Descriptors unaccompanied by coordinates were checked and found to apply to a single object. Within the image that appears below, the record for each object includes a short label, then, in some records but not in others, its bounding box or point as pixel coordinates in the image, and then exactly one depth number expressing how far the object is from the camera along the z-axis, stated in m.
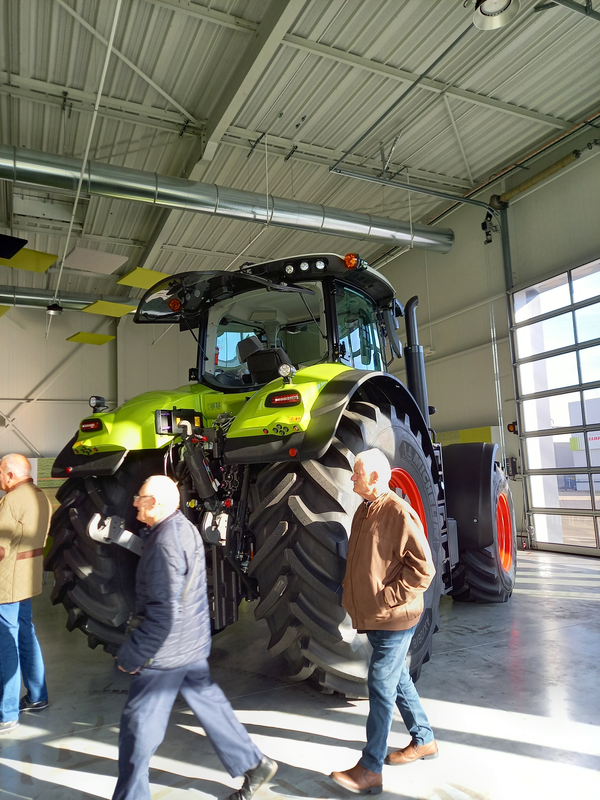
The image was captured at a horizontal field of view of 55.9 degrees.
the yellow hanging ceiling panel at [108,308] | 11.77
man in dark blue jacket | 1.99
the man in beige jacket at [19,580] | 2.97
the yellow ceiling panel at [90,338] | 13.52
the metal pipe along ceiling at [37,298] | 12.70
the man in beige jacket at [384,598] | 2.23
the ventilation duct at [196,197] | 6.87
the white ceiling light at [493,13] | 4.93
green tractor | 2.65
